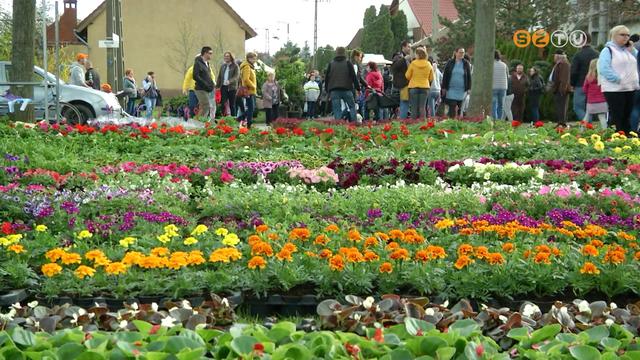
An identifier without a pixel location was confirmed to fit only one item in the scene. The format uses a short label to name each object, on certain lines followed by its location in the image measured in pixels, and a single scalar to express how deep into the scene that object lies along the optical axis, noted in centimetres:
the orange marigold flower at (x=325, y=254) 529
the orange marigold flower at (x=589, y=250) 521
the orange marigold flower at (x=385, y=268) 500
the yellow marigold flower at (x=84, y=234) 601
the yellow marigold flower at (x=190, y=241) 579
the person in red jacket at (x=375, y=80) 2178
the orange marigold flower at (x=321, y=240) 568
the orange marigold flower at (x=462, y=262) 505
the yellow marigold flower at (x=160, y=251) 542
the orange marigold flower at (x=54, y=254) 530
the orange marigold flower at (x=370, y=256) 517
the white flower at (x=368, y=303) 418
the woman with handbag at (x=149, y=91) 2728
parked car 1884
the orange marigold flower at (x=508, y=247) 536
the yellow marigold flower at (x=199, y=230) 604
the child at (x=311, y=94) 2798
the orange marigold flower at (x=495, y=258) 514
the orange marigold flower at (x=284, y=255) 517
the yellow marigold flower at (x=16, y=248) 557
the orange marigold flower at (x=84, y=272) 509
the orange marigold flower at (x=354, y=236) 555
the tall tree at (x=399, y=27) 8419
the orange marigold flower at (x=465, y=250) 525
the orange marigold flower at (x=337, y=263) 500
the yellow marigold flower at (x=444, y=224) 620
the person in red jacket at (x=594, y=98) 1536
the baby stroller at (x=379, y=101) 2134
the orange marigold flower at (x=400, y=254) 510
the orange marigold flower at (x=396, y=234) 573
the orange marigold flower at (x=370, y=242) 549
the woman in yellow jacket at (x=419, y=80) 1753
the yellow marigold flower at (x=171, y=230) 607
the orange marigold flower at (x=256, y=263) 508
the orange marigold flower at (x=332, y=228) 593
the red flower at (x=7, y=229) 625
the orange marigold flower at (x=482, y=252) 516
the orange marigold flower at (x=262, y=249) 527
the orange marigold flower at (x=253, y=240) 556
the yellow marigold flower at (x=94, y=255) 531
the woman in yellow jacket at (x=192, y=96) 1945
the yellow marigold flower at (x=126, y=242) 579
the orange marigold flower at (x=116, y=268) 514
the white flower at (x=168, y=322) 381
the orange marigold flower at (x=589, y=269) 502
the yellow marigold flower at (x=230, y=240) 576
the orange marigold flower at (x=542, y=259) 514
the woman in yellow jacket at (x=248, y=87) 2075
